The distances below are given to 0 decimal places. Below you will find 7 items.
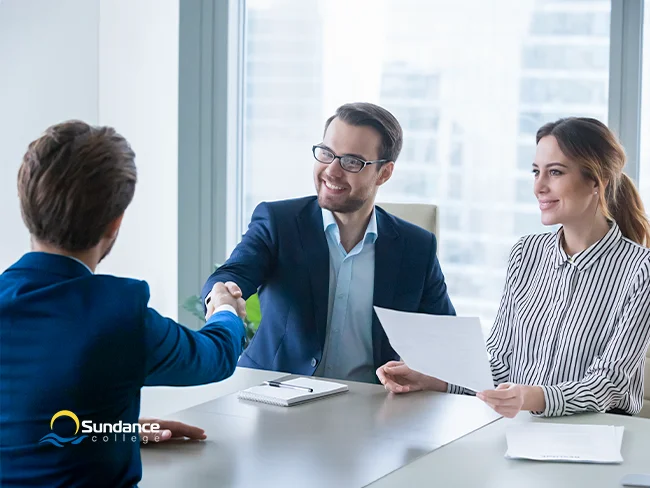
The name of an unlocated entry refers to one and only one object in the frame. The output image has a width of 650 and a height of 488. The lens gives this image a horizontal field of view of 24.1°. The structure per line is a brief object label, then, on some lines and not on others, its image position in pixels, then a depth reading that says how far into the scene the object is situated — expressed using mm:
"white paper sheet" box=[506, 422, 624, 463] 2676
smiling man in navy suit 3311
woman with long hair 3034
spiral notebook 2931
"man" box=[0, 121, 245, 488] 2406
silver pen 2992
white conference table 2590
